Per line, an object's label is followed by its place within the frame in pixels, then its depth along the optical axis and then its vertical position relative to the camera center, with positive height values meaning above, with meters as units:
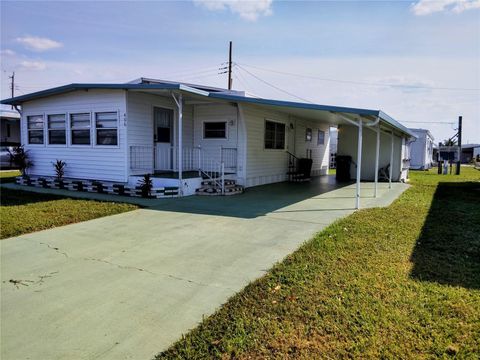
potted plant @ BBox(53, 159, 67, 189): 11.32 -0.40
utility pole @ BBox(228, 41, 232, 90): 28.47 +7.39
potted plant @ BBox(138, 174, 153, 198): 9.14 -0.82
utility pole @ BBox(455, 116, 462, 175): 24.55 +2.13
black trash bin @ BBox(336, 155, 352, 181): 15.59 -0.35
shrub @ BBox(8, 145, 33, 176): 12.07 -0.12
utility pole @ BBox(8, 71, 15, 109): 41.22 +8.62
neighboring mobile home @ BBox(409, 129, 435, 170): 25.81 +0.69
